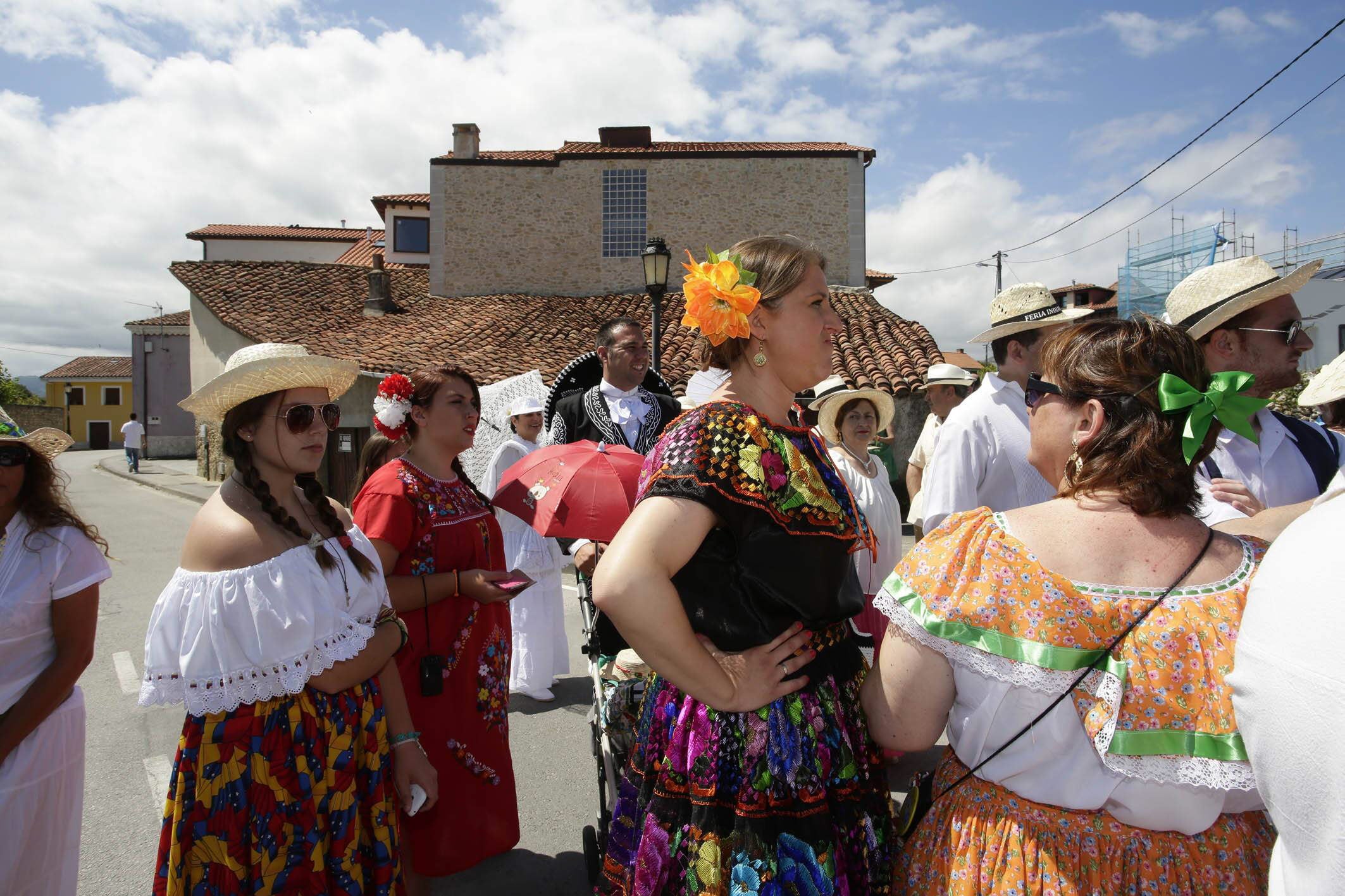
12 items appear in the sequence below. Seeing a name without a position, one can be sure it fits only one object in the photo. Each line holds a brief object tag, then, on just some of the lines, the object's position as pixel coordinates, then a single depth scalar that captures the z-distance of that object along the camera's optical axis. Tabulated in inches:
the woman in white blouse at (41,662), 85.0
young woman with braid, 78.4
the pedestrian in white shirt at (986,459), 141.3
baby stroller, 95.1
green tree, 2038.6
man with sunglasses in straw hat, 108.9
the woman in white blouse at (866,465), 177.5
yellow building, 2370.8
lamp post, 352.2
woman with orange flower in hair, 61.2
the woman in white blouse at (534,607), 209.3
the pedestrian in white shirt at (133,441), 1014.4
